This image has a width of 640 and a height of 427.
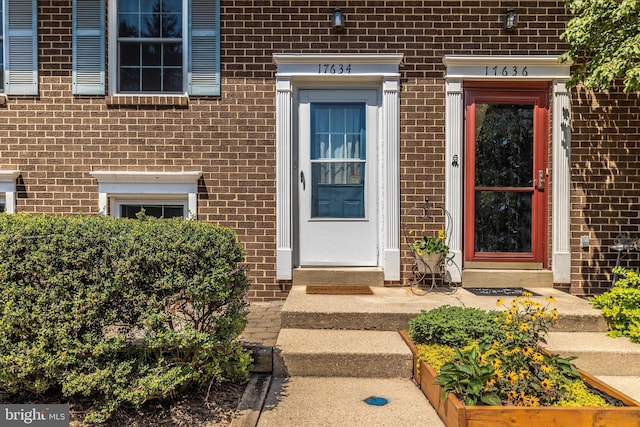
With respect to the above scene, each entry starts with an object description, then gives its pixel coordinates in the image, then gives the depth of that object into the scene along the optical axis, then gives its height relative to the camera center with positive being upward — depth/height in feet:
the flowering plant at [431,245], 14.16 -1.21
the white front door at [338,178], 15.43 +1.29
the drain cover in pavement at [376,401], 8.89 -4.25
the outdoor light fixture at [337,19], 14.51 +6.97
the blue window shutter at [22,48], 14.82 +6.03
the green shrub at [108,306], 7.80 -1.90
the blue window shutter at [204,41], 14.85 +6.33
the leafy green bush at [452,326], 9.84 -2.88
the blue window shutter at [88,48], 14.80 +6.04
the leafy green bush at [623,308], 11.29 -2.79
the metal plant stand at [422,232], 14.89 -0.91
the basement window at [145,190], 14.79 +0.79
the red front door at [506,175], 15.30 +1.40
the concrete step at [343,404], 8.18 -4.26
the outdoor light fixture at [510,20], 14.49 +6.97
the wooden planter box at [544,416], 7.32 -3.75
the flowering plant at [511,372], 7.79 -3.28
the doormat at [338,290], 13.83 -2.76
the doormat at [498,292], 13.97 -2.86
